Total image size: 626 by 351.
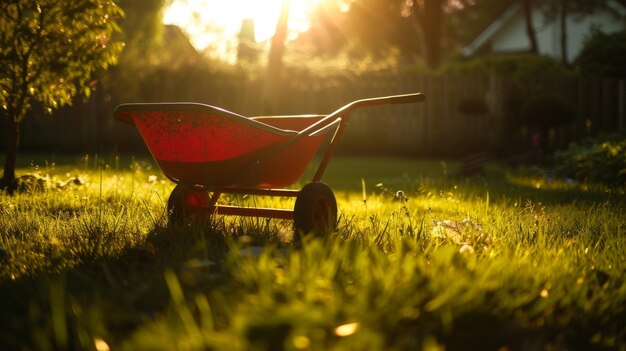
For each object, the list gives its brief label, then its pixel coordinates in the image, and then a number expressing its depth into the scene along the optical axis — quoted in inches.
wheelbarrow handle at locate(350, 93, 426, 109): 174.6
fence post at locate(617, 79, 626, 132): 622.2
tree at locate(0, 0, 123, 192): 241.1
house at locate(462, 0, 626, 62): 1293.1
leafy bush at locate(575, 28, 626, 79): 715.4
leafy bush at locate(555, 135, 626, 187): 322.7
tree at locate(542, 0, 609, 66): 1206.1
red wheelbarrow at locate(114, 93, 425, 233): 162.7
